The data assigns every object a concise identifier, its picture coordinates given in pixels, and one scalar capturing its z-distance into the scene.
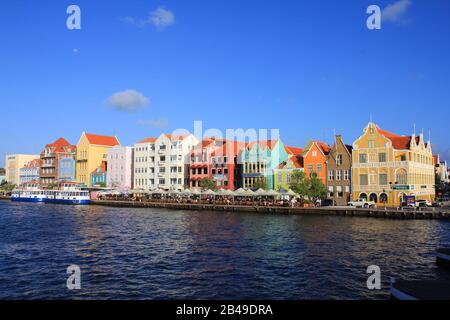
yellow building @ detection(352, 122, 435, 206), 75.19
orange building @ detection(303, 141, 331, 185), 85.69
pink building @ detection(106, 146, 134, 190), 130.62
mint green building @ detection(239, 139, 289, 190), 94.38
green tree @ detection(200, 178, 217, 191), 96.86
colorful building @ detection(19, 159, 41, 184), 165.12
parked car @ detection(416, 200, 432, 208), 70.72
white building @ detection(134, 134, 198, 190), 115.56
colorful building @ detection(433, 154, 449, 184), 138.02
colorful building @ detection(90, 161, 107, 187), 136.88
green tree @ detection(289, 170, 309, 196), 76.56
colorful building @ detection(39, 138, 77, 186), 151.25
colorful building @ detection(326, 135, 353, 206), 82.25
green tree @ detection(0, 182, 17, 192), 167.18
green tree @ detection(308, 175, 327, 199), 76.56
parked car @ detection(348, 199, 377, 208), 73.84
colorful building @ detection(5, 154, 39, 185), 177.00
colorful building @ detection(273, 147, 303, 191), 90.56
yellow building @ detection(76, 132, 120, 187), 140.88
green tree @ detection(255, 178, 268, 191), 88.43
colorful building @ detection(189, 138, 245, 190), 102.25
